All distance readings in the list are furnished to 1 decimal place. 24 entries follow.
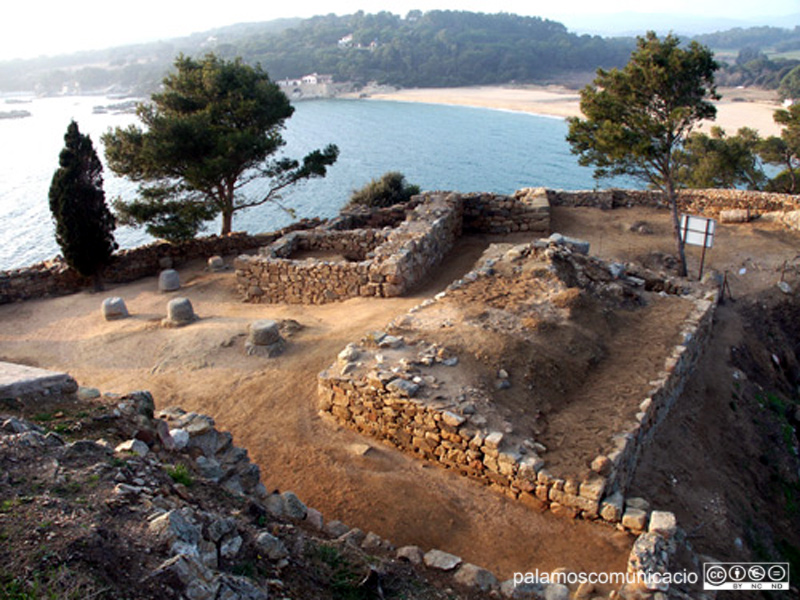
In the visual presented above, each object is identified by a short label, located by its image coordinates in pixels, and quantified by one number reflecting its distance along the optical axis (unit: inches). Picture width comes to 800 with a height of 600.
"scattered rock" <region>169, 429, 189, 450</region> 265.5
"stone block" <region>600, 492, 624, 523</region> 262.2
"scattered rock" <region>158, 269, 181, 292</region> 687.1
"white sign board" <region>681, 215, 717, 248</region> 566.6
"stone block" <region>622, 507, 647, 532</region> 258.5
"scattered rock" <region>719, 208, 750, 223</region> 775.1
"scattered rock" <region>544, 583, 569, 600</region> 220.8
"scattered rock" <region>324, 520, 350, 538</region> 249.6
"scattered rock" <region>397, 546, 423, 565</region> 236.0
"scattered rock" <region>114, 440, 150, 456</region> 217.9
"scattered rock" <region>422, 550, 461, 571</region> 232.4
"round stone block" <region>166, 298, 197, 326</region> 539.2
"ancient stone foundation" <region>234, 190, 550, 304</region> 578.6
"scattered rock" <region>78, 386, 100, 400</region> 277.6
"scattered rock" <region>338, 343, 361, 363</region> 367.6
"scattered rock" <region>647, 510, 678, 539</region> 247.0
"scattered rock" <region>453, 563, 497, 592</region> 223.7
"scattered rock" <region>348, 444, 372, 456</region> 328.2
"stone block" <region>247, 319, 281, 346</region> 453.7
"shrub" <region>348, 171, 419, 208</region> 1018.7
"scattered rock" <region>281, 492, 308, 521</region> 248.5
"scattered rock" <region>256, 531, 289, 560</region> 180.7
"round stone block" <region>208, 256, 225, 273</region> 751.7
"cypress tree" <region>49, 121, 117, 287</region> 679.7
